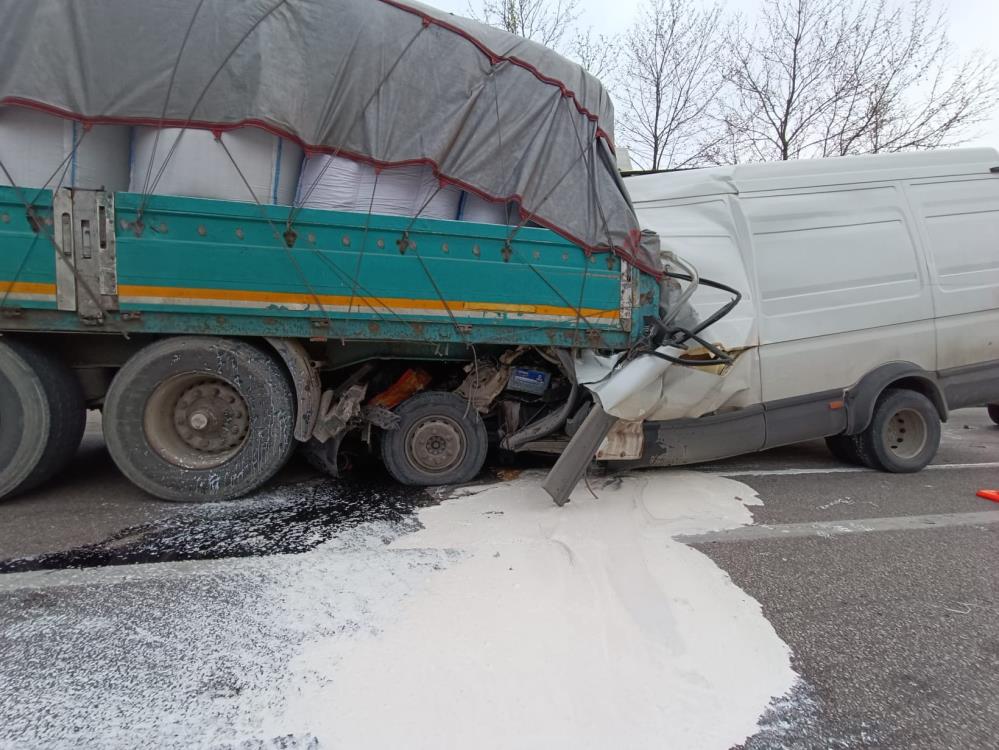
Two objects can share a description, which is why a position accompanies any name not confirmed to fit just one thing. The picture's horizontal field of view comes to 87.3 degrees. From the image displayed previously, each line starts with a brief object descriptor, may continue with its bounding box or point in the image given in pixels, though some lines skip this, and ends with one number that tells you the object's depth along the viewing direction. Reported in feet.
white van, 13.64
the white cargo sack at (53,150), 10.12
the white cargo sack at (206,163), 10.66
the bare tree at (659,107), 48.44
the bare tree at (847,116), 42.42
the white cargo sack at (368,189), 11.38
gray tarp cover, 10.17
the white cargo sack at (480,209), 12.34
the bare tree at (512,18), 44.31
